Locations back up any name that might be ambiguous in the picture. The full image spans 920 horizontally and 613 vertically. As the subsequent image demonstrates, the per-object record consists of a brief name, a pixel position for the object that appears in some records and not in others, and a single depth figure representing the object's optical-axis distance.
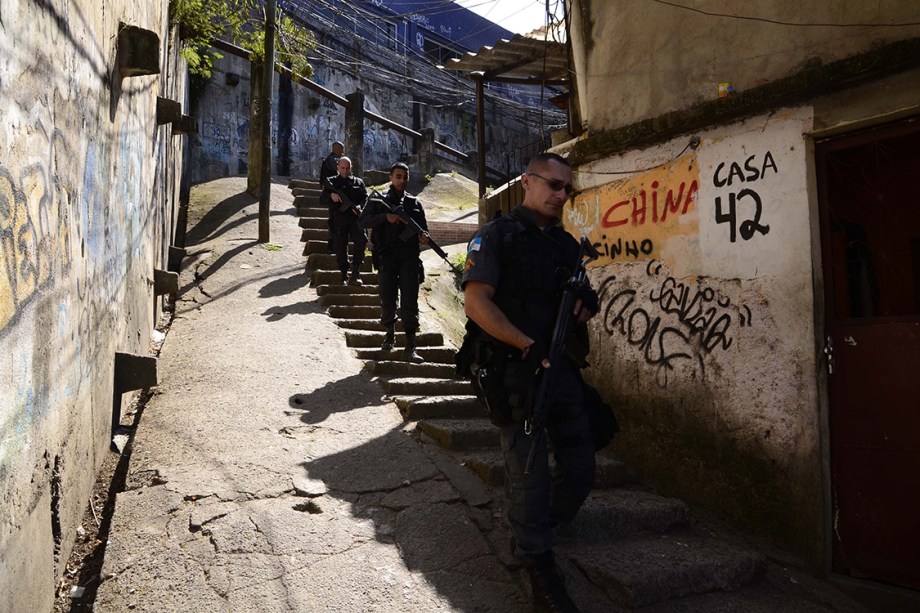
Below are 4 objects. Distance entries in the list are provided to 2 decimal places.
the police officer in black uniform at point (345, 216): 8.19
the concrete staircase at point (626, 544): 2.97
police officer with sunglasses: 2.78
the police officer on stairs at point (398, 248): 5.99
